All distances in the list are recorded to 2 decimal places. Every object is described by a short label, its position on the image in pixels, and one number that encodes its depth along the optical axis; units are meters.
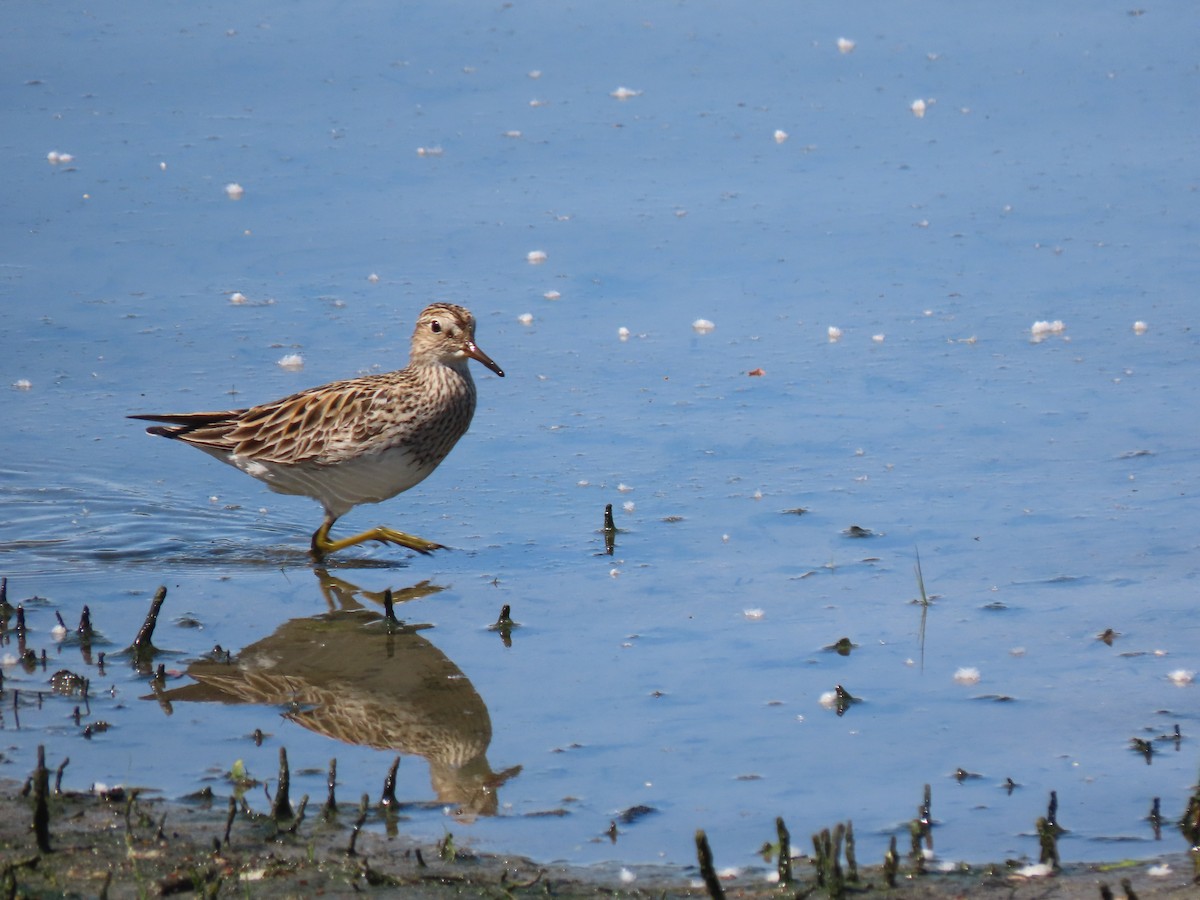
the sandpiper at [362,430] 18.08
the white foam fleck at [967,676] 14.33
